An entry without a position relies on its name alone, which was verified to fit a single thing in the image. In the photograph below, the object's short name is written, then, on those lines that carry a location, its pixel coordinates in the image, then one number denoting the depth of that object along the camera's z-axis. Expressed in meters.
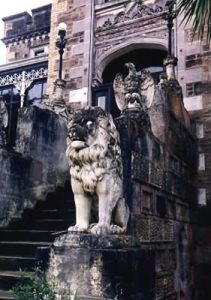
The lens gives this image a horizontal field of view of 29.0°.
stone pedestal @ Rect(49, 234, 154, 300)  4.32
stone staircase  5.57
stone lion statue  4.66
